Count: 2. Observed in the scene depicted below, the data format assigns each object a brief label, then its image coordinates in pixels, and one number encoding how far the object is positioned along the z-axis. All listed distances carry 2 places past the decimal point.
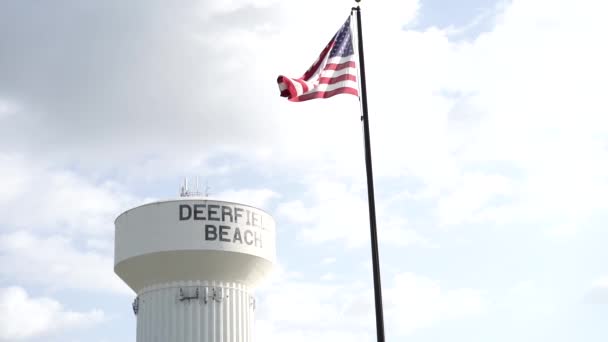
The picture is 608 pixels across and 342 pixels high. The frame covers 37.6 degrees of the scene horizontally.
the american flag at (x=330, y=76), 19.69
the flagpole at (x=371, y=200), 17.77
